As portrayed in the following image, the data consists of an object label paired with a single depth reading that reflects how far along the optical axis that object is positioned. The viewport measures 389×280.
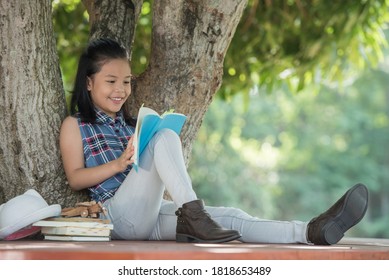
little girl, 7.98
